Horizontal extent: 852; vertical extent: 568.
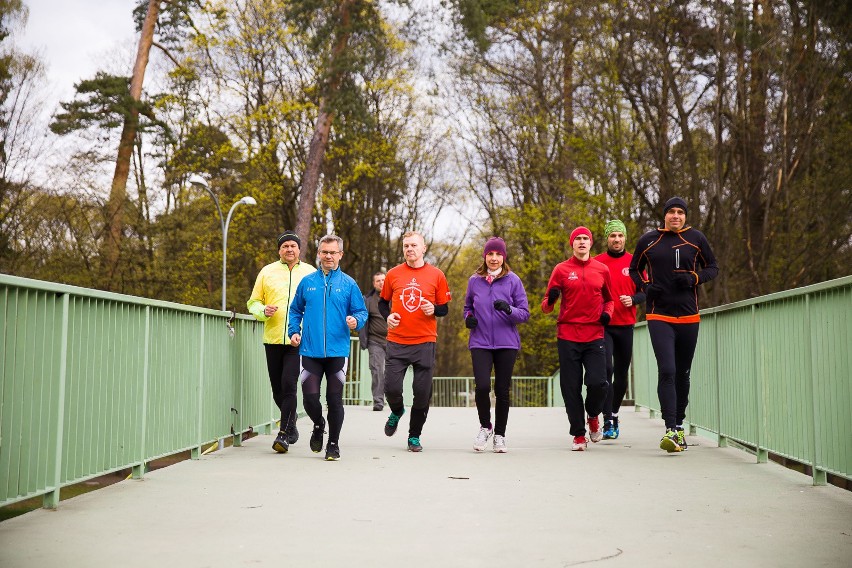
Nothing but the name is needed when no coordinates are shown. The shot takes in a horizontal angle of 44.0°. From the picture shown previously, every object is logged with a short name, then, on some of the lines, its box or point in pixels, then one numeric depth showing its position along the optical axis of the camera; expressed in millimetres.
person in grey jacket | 16438
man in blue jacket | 8773
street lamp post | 31478
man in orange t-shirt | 9312
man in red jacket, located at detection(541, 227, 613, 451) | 9445
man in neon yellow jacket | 9380
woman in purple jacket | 9344
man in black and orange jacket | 8672
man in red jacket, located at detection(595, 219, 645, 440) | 10211
